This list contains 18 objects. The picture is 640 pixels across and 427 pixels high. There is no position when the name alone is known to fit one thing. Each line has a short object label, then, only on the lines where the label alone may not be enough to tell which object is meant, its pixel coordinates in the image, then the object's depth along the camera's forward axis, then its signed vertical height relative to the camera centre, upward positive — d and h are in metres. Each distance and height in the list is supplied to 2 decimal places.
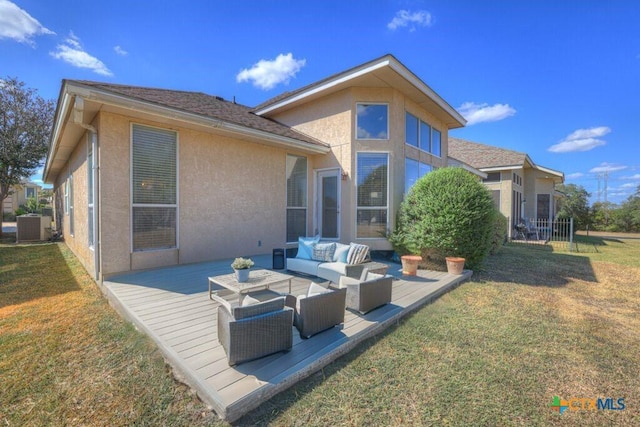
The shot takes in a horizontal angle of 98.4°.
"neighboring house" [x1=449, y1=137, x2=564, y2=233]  16.97 +2.19
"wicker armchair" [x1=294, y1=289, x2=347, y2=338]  3.25 -1.26
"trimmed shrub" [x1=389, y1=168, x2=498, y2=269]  7.10 -0.25
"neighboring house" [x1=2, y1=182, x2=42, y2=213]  30.00 +1.23
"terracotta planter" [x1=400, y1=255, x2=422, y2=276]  6.57 -1.32
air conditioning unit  13.23 -1.01
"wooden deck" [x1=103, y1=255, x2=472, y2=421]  2.40 -1.52
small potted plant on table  4.21 -0.92
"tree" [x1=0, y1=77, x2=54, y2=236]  14.88 +4.34
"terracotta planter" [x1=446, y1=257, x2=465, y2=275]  6.83 -1.38
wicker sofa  5.37 -1.10
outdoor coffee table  4.03 -1.13
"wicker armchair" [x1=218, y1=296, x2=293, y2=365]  2.60 -1.19
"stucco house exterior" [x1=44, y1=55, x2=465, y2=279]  5.71 +1.23
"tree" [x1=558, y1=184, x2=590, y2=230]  25.87 +0.49
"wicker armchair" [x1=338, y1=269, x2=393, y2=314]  3.99 -1.23
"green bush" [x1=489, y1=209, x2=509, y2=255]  9.85 -0.86
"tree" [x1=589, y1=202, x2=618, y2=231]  26.77 -0.79
